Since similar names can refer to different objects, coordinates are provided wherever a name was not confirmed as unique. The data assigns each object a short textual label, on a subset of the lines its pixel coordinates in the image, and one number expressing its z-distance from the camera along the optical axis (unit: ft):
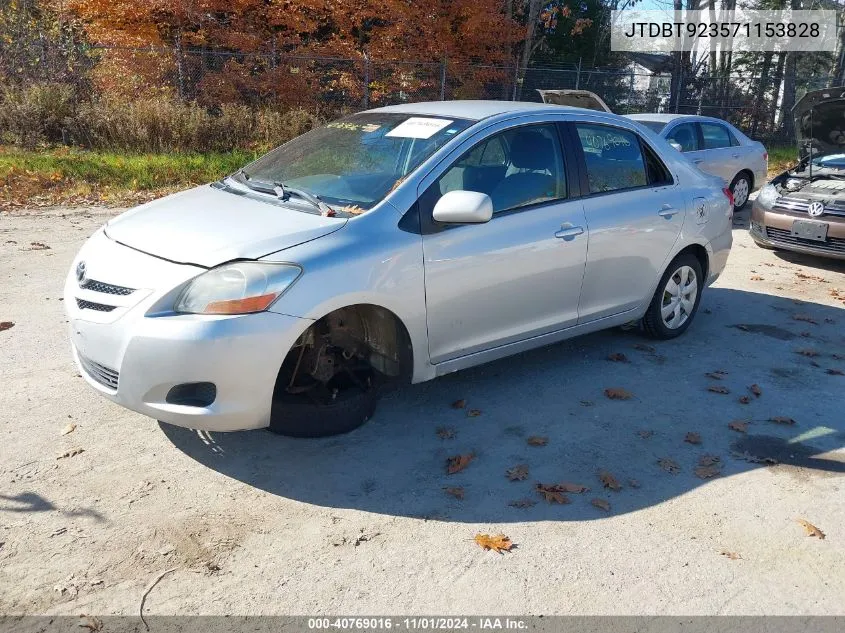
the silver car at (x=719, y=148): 37.93
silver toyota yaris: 11.74
